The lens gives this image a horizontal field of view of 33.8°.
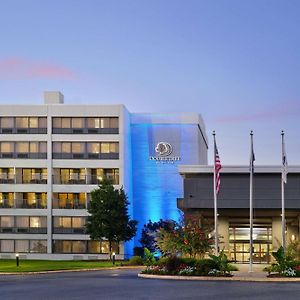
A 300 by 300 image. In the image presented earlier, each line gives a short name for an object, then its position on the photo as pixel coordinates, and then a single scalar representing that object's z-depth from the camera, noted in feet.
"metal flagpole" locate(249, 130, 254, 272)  102.55
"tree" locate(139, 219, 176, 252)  198.09
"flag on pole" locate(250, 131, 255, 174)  102.25
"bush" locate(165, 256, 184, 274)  92.64
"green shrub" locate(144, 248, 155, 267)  101.01
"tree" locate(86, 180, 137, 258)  173.35
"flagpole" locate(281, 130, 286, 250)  101.51
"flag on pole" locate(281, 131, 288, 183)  101.45
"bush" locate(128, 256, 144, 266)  140.67
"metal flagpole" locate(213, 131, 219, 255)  104.79
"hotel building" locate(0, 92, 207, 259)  202.17
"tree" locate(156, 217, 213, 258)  111.78
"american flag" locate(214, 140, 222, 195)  103.05
